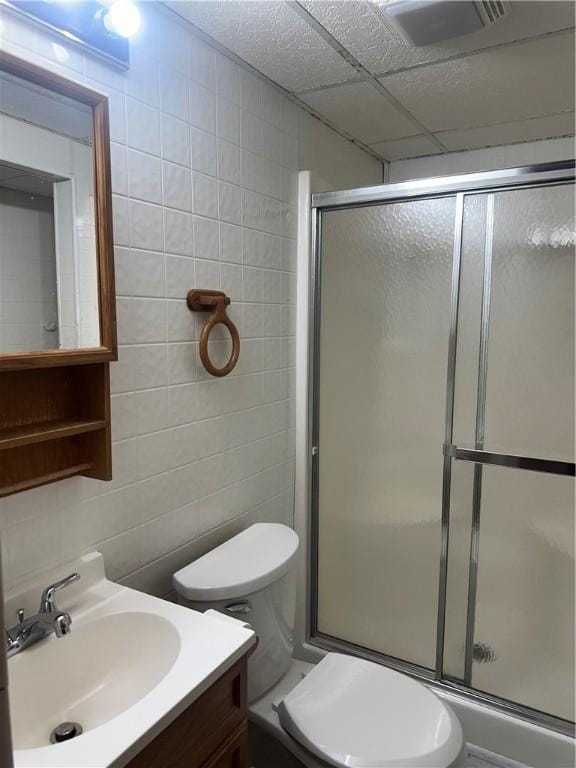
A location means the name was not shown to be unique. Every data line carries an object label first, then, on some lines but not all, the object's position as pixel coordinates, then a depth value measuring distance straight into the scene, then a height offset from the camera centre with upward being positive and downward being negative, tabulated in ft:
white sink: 3.17 -2.23
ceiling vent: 4.34 +2.54
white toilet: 4.36 -3.33
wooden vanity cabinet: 3.18 -2.61
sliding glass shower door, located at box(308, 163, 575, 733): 5.70 -1.25
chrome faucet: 3.63 -2.04
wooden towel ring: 5.15 +0.05
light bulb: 4.08 +2.29
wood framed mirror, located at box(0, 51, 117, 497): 3.50 +0.29
